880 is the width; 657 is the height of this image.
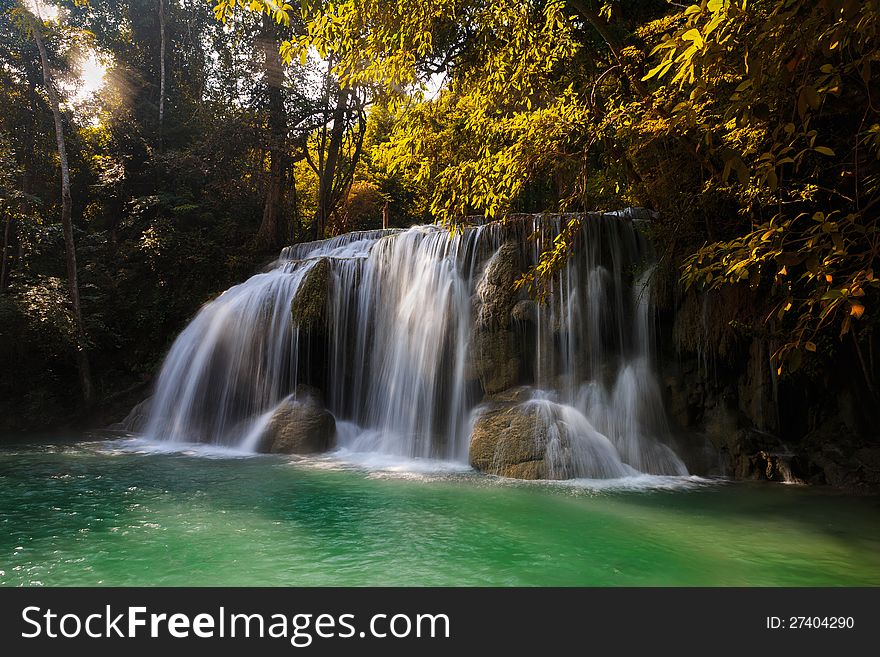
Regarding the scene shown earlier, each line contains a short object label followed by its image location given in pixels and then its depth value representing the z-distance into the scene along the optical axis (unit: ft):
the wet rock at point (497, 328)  31.99
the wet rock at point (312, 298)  39.42
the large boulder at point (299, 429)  33.09
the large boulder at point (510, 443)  25.98
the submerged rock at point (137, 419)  40.19
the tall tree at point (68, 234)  44.30
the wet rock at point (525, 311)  32.71
